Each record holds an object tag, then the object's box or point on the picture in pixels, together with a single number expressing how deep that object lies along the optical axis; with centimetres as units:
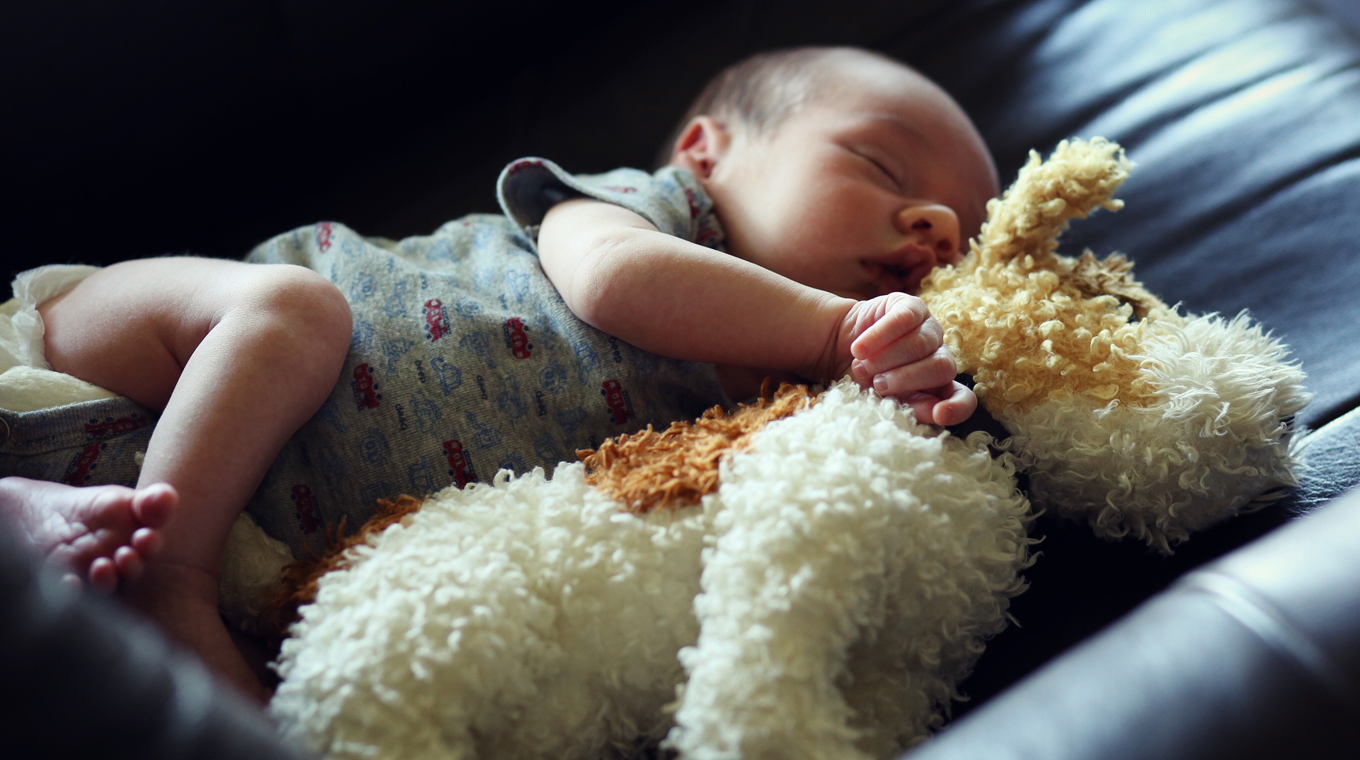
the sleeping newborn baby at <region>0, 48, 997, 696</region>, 42
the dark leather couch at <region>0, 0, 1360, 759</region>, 35
